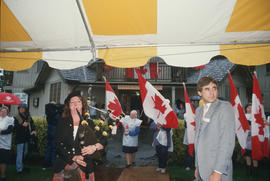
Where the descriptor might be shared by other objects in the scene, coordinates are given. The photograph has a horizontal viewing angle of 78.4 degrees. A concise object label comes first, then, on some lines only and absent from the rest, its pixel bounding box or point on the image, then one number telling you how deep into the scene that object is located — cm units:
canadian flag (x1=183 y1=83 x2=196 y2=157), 440
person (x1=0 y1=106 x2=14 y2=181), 420
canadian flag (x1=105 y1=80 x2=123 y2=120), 408
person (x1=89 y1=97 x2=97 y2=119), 1221
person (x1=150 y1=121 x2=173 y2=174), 514
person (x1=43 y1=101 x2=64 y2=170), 524
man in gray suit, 174
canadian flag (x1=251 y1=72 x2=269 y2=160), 417
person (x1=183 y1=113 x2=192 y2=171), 556
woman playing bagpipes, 242
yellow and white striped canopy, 256
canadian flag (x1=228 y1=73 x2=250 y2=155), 403
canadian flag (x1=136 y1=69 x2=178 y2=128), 341
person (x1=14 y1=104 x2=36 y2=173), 494
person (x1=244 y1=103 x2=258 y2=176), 491
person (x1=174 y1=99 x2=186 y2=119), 862
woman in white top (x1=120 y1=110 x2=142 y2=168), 561
